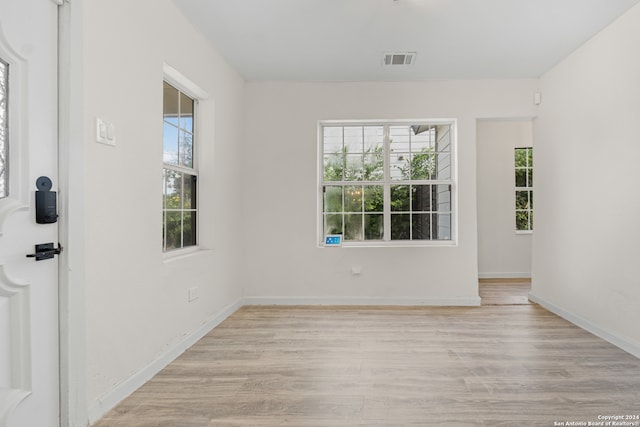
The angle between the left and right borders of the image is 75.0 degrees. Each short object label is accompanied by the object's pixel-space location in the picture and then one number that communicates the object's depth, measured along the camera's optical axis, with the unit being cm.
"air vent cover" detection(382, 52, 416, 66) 413
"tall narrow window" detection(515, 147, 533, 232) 687
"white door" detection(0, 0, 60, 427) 168
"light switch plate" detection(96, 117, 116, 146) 220
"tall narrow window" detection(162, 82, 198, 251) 337
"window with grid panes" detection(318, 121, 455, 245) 511
